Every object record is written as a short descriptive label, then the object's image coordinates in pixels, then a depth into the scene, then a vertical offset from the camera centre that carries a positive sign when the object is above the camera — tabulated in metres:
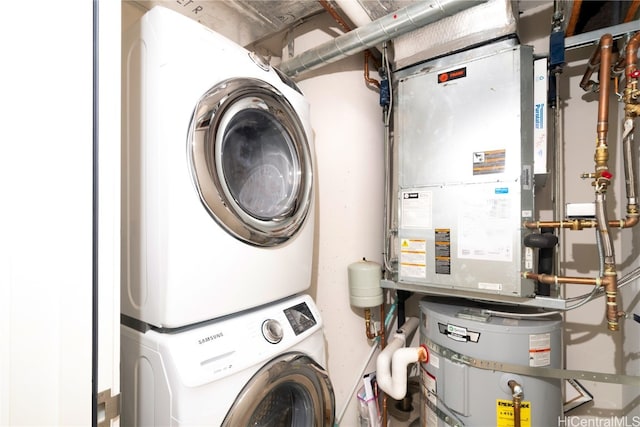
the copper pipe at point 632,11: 1.02 +0.79
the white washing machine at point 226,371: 0.68 -0.44
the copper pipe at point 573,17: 1.01 +0.80
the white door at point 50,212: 0.47 +0.01
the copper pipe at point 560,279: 0.97 -0.24
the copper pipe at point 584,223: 0.98 -0.03
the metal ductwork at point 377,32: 1.06 +0.80
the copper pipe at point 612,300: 0.95 -0.30
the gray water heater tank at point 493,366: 1.02 -0.61
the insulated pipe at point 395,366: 1.21 -0.69
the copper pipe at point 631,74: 0.96 +0.50
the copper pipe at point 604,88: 1.00 +0.47
